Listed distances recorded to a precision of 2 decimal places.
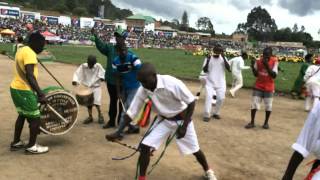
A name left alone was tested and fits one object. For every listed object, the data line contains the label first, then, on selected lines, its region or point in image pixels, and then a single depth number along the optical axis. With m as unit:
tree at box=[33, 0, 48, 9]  91.44
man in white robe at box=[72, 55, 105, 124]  6.60
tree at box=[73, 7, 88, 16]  78.54
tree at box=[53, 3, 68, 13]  82.38
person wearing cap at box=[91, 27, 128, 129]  5.84
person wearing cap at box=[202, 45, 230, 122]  7.33
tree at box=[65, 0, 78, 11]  88.98
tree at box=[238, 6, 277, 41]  109.44
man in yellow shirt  4.55
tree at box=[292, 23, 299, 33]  89.76
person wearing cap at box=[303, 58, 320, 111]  8.02
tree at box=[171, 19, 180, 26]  123.90
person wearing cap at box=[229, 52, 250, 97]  10.33
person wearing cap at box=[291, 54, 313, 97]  9.91
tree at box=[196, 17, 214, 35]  118.09
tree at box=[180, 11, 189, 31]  129.46
